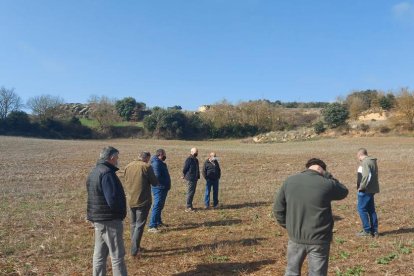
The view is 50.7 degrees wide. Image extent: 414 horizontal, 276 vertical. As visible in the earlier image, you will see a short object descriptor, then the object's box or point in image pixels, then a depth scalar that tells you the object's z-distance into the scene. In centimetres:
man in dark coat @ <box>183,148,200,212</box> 1381
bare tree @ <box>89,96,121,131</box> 8119
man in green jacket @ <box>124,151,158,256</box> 851
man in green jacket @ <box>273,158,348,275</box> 532
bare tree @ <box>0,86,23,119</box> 8569
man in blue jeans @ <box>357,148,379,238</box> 969
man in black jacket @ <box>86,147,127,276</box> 643
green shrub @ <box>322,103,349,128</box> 6544
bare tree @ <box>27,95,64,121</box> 8081
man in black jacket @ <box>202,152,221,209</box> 1443
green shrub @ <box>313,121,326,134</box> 6625
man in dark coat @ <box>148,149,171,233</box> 1081
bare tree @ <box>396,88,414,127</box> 5938
